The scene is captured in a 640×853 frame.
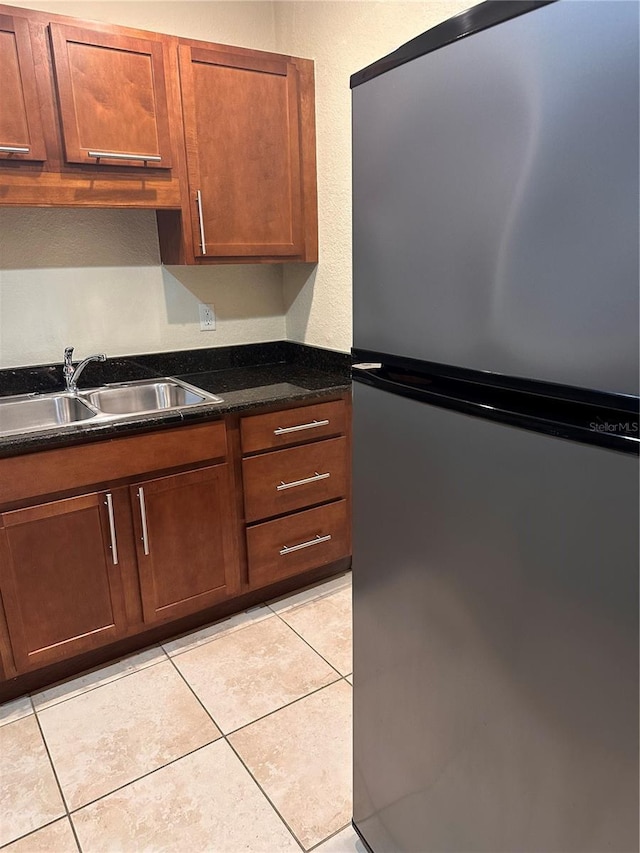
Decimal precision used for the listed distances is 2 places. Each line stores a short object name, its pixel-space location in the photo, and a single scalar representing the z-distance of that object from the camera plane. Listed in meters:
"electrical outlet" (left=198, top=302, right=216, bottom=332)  2.62
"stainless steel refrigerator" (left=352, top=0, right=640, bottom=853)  0.64
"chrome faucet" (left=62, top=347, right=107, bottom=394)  2.20
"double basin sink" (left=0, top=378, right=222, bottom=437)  2.16
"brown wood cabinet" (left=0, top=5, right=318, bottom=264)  1.80
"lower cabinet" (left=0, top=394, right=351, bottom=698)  1.81
